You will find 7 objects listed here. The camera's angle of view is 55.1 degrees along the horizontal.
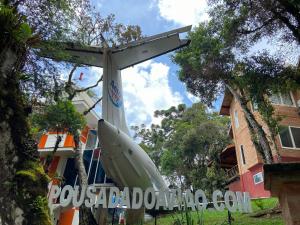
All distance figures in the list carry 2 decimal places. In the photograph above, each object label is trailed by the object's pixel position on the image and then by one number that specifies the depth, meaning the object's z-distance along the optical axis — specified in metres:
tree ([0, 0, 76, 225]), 3.70
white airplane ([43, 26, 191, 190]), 9.45
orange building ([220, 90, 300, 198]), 19.59
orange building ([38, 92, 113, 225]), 18.92
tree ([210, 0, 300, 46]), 10.68
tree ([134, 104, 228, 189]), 29.84
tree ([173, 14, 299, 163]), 11.82
